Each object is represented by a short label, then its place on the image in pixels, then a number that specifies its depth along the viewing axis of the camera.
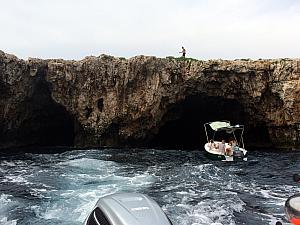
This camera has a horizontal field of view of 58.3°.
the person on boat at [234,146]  18.46
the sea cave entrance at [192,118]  23.24
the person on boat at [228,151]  18.37
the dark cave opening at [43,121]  22.19
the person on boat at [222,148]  18.83
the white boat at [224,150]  18.29
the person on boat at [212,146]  19.39
